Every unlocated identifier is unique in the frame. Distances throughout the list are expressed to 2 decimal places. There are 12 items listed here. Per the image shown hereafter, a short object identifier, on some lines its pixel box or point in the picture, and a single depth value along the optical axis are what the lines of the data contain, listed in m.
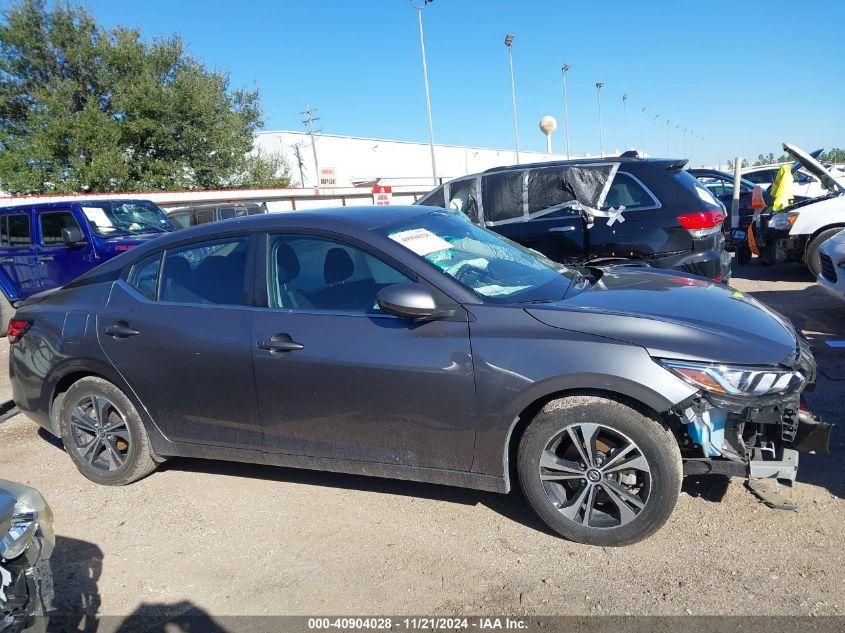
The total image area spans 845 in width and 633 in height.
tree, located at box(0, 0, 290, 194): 31.17
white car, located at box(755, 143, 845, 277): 8.80
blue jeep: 9.55
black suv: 6.33
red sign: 16.92
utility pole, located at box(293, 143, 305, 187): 55.19
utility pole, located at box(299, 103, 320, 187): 54.59
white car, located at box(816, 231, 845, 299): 6.23
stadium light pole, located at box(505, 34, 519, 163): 39.03
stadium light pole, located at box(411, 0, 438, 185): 32.14
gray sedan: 2.96
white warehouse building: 54.97
